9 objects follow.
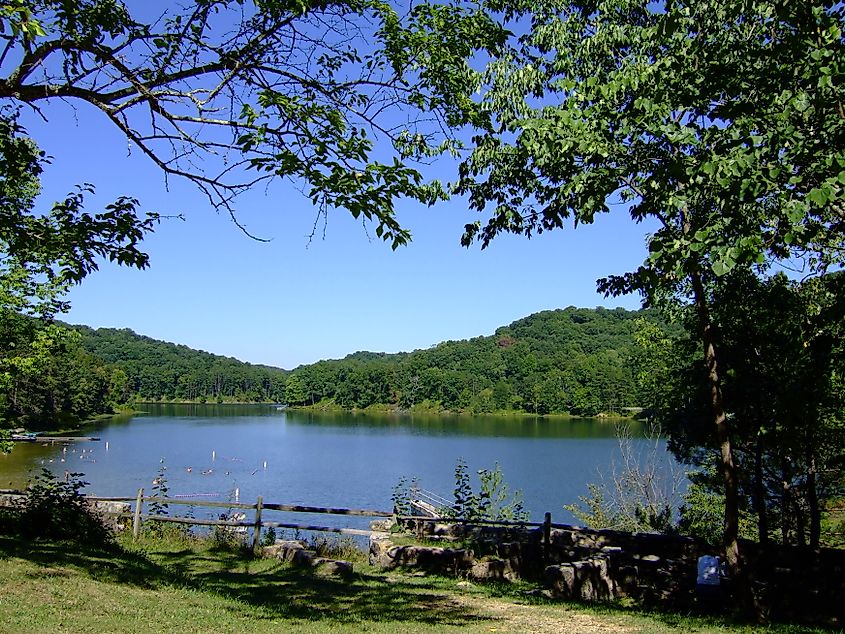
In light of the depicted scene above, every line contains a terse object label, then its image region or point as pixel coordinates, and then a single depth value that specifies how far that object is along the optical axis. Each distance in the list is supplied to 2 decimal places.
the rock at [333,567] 10.32
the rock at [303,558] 10.81
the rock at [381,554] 11.45
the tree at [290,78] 5.36
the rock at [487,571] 10.78
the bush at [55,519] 10.20
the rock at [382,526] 13.72
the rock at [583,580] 9.43
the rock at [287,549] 11.22
